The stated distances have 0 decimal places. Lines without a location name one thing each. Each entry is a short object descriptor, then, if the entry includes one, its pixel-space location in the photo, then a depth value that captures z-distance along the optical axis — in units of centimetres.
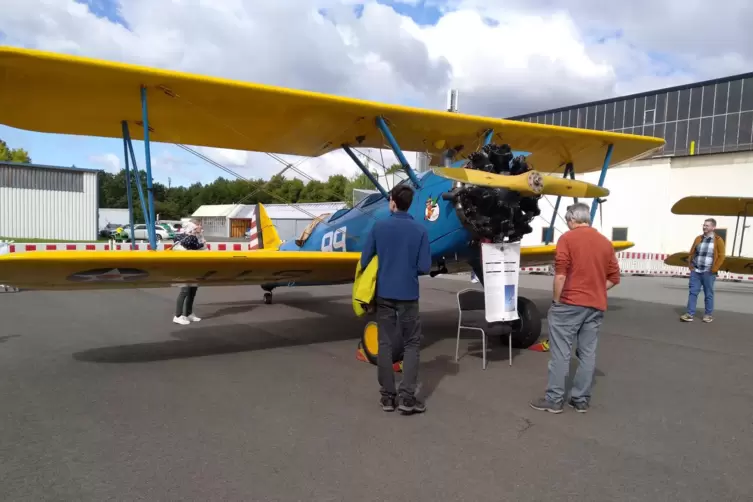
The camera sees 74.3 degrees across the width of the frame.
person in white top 723
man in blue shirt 360
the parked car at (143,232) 3525
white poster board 488
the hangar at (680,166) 1748
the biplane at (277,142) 457
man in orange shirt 364
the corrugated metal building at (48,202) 2539
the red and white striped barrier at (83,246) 1052
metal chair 524
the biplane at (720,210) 1048
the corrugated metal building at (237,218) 4317
